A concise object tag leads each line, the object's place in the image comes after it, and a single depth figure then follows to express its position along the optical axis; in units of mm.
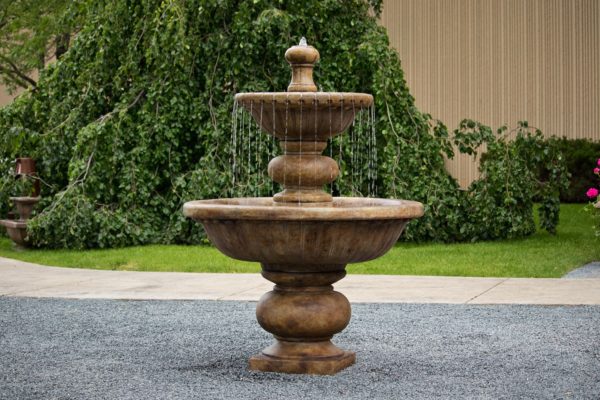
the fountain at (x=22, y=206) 13383
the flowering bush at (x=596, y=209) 10570
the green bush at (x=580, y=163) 18469
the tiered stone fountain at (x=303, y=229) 5816
